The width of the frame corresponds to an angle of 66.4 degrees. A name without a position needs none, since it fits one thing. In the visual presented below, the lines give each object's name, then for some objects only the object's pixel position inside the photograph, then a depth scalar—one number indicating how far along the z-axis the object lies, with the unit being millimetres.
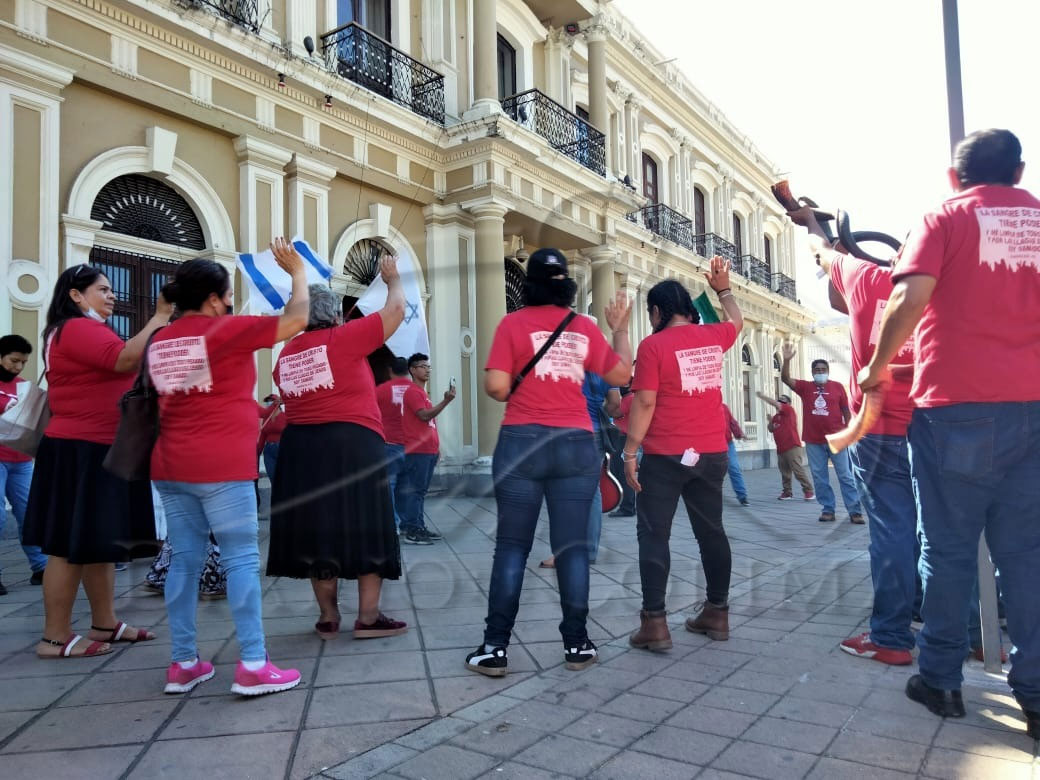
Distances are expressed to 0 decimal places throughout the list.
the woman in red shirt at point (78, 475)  3393
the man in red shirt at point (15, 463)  5188
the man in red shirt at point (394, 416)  7047
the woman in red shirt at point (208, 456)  2943
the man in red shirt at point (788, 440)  10898
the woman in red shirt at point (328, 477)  3637
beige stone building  7641
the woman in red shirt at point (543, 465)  3281
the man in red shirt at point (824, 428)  8320
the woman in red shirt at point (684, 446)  3684
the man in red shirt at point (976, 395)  2553
